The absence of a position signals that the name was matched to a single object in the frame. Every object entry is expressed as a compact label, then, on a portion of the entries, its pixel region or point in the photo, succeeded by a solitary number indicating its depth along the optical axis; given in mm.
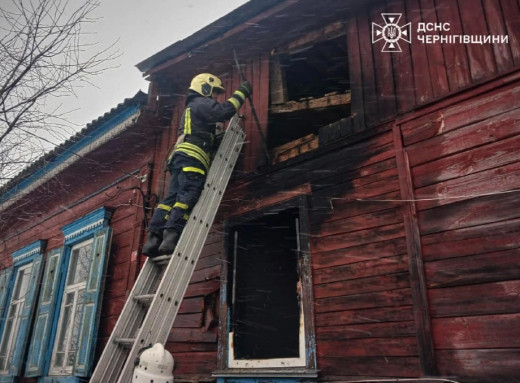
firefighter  3500
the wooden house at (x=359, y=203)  2725
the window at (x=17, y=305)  7098
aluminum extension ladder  2740
